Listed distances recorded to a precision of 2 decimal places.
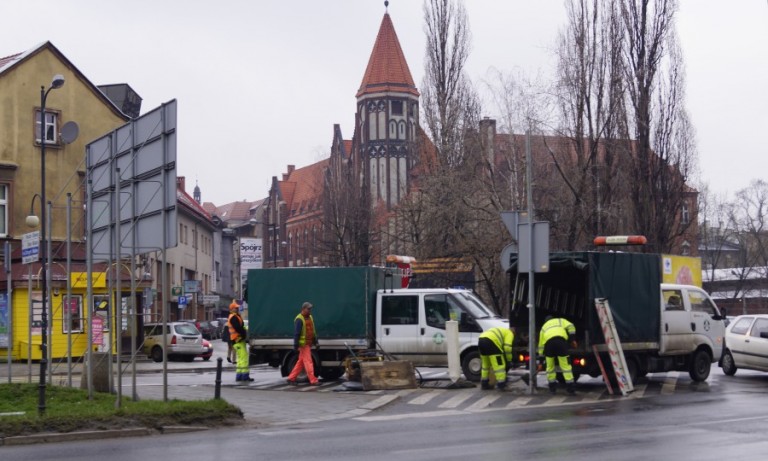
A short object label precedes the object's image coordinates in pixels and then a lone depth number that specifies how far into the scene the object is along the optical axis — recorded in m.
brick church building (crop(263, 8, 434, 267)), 60.94
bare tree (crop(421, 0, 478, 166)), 52.06
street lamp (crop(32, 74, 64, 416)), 26.73
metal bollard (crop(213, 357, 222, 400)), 16.41
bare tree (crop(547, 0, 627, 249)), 38.75
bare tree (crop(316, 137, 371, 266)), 60.53
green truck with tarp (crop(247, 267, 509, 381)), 23.09
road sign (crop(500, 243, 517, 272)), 21.30
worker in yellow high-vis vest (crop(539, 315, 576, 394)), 19.50
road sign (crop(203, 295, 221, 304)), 66.88
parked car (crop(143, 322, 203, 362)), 38.50
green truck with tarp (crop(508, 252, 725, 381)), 20.81
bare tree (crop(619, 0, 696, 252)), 39.67
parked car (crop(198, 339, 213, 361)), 39.50
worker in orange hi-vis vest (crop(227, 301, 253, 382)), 23.19
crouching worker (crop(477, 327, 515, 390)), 20.20
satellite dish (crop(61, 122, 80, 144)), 26.45
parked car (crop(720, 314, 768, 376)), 24.84
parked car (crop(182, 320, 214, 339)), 60.95
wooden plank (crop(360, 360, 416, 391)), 20.70
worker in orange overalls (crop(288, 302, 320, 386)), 22.12
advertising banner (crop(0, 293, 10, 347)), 36.28
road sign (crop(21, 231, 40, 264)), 23.11
